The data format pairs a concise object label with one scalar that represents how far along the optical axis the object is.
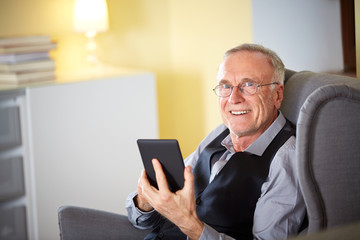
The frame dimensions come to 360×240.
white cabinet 3.01
